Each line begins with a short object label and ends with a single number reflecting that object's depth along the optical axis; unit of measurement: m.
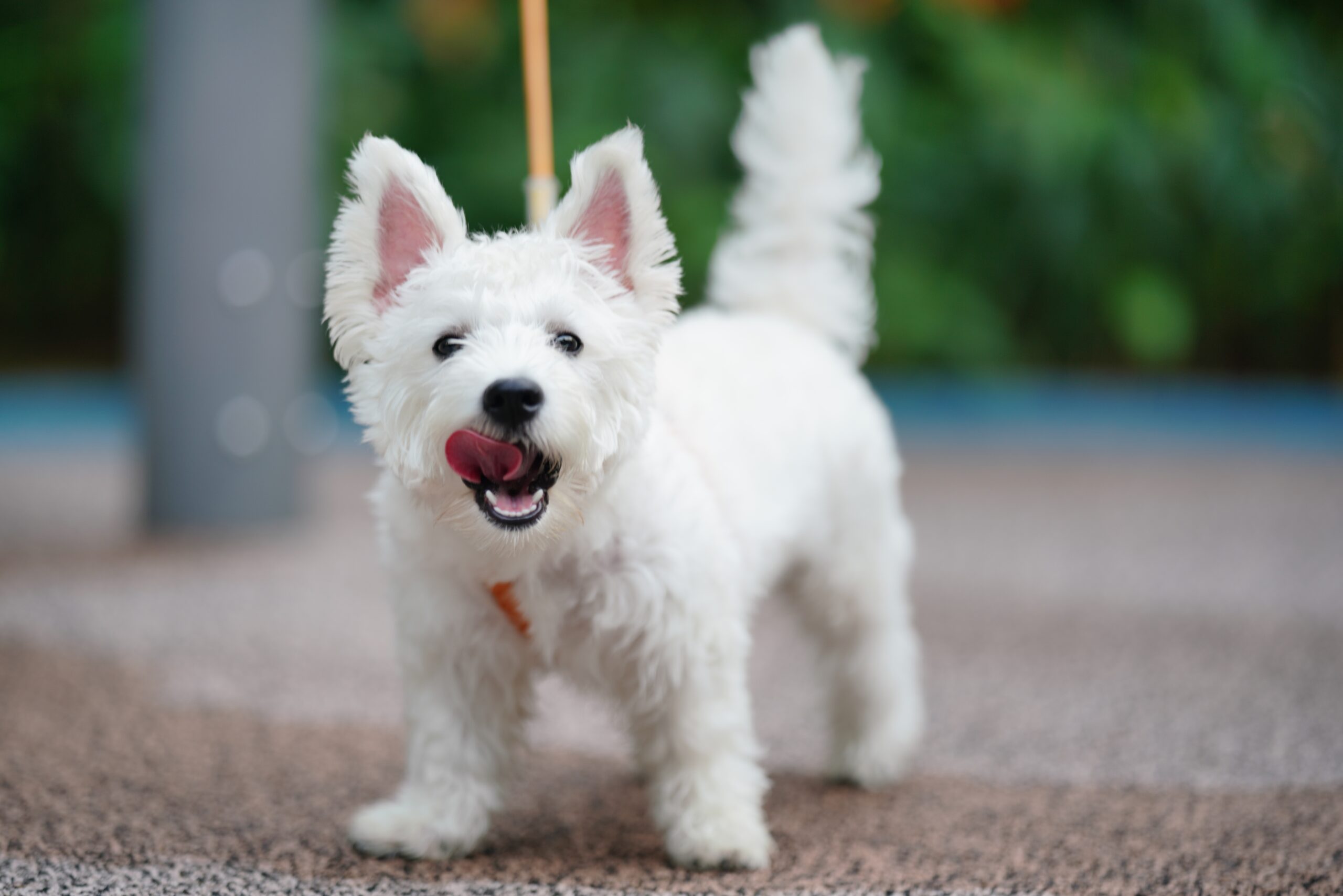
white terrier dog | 1.59
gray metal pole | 2.69
